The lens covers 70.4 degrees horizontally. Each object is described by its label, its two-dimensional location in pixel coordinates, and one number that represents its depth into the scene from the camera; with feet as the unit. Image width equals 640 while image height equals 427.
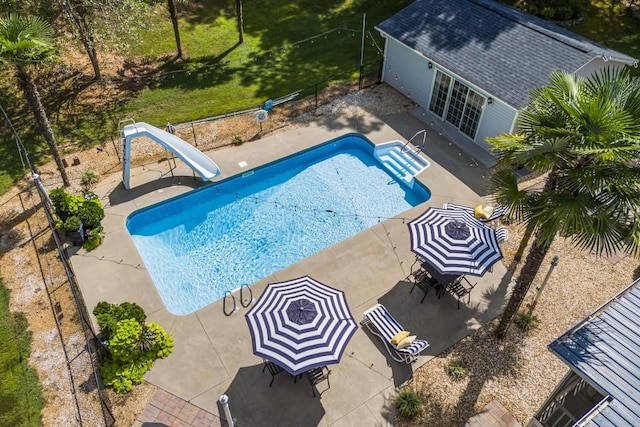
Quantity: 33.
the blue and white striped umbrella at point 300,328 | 37.37
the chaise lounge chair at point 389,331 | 43.70
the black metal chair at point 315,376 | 41.39
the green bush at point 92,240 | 54.34
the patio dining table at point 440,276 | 48.19
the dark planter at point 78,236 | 53.47
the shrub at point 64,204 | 53.42
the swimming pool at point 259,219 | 54.85
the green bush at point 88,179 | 62.34
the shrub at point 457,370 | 43.42
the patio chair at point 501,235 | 55.46
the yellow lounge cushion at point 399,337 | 44.01
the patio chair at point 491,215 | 51.63
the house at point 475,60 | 63.10
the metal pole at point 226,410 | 33.48
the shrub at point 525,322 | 46.98
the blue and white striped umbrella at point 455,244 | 44.57
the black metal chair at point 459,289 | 48.47
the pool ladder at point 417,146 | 69.46
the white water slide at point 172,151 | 59.77
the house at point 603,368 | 29.04
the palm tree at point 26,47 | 47.75
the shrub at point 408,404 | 40.42
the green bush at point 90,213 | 54.08
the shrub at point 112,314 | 42.98
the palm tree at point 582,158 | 31.09
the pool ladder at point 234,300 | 48.57
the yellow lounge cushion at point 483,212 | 57.36
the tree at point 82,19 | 68.08
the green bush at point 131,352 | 42.06
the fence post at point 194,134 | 69.67
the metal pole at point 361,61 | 80.84
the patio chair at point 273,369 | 42.27
